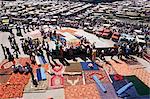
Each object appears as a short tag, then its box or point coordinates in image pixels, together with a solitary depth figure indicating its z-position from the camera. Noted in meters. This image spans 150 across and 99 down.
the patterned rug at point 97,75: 11.62
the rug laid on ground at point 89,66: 13.03
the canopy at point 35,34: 19.03
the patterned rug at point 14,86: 10.45
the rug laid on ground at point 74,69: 12.51
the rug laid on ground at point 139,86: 10.60
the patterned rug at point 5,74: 11.68
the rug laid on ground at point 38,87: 10.79
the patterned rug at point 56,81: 11.20
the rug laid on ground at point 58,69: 12.46
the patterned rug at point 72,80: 11.41
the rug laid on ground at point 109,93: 10.28
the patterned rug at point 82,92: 10.31
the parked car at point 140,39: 18.10
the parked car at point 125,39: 18.14
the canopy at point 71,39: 17.35
